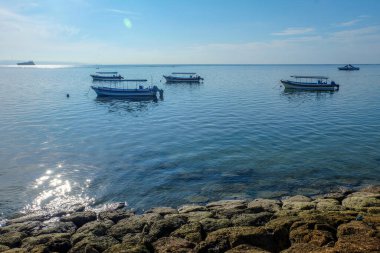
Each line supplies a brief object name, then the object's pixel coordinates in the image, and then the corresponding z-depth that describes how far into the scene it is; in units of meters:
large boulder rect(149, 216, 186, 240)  14.24
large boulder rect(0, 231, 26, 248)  14.36
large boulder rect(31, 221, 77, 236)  15.80
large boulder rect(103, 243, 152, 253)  12.27
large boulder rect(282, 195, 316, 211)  17.59
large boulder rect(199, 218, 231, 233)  14.52
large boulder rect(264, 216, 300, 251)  12.85
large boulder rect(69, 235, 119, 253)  13.20
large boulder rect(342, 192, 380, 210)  17.47
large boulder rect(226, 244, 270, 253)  11.62
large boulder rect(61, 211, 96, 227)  17.36
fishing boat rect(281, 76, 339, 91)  85.62
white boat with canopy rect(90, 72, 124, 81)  123.72
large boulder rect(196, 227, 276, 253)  12.32
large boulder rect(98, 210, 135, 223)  17.64
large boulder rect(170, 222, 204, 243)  13.39
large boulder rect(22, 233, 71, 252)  13.80
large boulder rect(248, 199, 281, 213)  17.33
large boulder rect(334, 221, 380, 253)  10.94
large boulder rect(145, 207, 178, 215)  18.27
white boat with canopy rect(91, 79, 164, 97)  73.12
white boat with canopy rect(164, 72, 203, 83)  115.69
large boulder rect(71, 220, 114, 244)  14.52
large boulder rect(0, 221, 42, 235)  16.14
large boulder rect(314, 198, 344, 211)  17.06
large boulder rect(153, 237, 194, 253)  12.25
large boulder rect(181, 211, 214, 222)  16.05
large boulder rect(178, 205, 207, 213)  18.15
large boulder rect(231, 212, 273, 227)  14.85
